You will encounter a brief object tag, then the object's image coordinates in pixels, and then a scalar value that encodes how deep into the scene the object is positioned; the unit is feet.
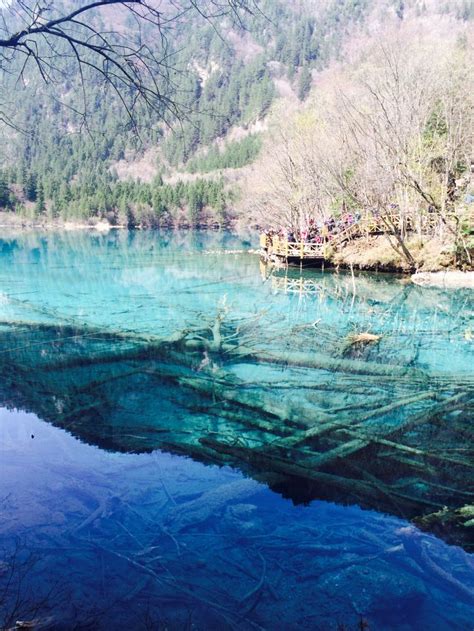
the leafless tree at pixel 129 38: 11.32
